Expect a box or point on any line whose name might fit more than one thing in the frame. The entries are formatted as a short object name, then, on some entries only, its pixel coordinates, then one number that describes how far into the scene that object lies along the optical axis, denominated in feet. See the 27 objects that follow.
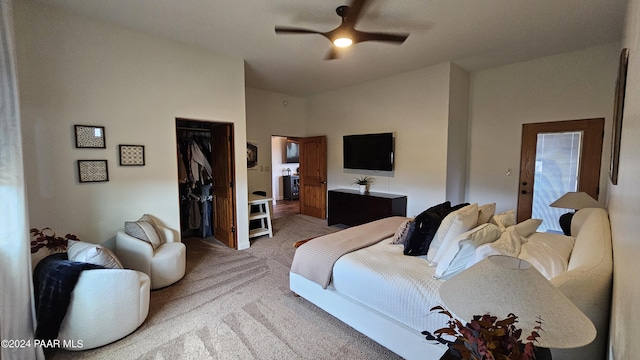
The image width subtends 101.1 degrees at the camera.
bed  4.00
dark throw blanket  6.16
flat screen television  16.47
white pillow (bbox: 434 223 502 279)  5.70
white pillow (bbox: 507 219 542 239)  7.44
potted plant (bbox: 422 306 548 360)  2.58
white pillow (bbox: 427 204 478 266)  6.72
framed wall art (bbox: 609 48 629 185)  5.00
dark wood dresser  15.51
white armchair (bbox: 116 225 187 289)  9.32
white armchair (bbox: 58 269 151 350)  6.42
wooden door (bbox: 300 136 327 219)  20.58
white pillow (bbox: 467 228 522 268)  4.88
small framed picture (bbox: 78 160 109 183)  9.27
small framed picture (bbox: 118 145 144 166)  10.07
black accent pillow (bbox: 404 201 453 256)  7.63
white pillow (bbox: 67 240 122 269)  7.04
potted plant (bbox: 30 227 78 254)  7.82
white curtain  5.44
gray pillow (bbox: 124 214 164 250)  9.80
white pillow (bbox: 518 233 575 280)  5.16
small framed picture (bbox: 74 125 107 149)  9.17
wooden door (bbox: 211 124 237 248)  13.35
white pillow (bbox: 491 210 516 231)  7.93
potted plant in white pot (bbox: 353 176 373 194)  17.68
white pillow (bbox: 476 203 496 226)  7.62
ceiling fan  7.82
